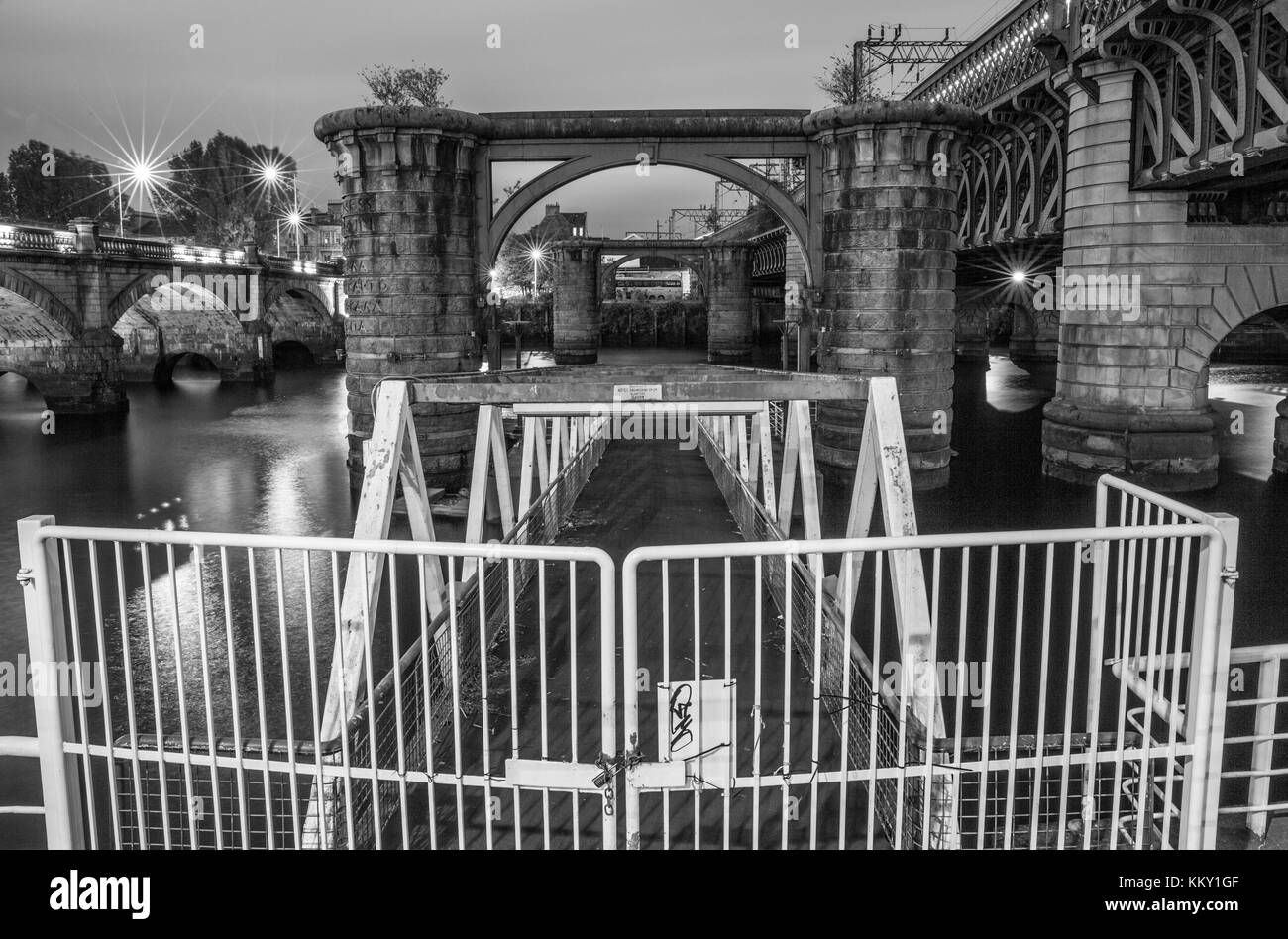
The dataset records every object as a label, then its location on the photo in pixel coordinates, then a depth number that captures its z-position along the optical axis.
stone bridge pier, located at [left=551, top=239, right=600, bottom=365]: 64.81
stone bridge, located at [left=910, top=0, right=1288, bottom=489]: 15.79
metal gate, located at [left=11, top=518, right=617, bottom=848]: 4.30
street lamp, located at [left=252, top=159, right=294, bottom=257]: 87.05
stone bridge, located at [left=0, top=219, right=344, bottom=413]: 33.56
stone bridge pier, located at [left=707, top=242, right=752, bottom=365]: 68.25
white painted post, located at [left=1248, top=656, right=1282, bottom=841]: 5.00
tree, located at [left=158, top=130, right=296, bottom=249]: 82.25
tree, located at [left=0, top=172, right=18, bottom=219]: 76.00
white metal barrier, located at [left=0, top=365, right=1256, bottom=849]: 4.33
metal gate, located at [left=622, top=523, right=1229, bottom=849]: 4.33
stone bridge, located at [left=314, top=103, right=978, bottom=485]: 18.48
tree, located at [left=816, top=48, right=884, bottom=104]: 39.25
